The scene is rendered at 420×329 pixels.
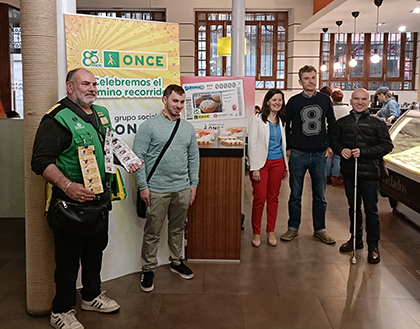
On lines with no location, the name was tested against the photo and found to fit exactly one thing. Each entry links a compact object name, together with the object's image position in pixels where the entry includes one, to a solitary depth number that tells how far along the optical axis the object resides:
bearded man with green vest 2.64
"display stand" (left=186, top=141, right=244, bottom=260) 4.03
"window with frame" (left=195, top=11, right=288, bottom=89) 12.33
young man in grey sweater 3.45
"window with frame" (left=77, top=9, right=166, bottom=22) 12.34
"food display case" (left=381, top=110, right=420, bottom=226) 4.77
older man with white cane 4.04
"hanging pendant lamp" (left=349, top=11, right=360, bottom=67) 9.28
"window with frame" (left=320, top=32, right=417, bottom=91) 12.51
